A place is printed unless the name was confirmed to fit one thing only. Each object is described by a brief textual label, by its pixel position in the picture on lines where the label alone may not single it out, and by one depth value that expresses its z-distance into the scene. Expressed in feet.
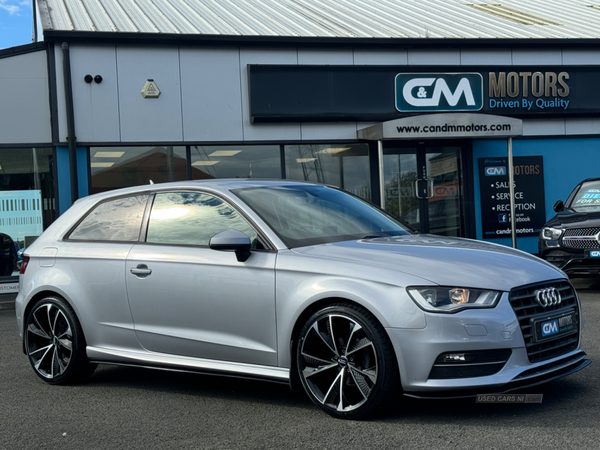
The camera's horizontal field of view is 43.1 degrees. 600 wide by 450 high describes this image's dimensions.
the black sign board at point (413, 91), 50.42
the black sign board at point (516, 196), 53.98
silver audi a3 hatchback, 13.96
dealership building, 46.83
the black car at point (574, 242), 34.04
